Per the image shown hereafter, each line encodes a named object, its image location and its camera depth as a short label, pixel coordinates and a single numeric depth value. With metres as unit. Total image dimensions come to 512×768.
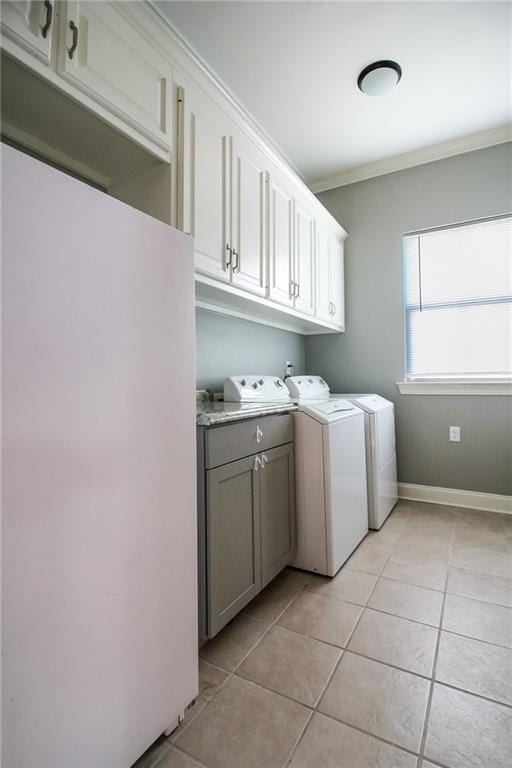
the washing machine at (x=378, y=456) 2.38
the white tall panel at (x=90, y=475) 0.66
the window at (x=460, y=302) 2.70
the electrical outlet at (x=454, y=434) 2.84
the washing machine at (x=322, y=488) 1.83
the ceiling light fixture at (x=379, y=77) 2.00
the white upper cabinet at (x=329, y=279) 2.79
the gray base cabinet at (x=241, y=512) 1.28
